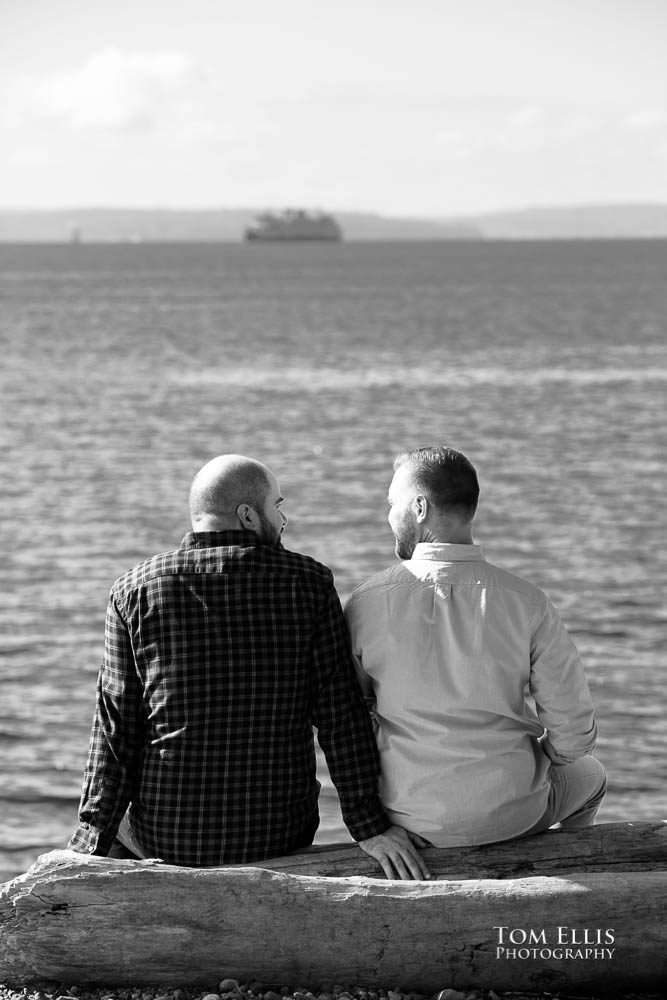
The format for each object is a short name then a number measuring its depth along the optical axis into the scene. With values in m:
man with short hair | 6.98
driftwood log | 6.71
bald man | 7.02
